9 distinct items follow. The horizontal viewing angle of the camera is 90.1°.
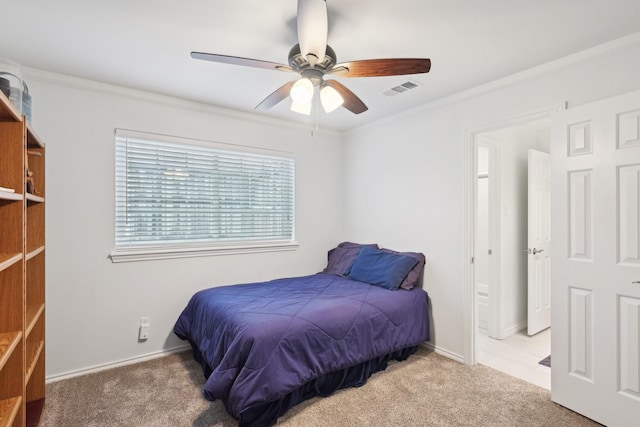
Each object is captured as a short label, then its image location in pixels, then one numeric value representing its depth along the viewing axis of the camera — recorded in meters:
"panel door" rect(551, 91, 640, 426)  1.85
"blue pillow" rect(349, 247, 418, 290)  2.97
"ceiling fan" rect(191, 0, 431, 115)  1.45
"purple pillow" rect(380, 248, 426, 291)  2.98
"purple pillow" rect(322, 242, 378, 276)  3.55
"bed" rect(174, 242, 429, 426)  1.90
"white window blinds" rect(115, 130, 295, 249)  2.81
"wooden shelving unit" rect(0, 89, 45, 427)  1.35
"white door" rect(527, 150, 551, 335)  3.42
